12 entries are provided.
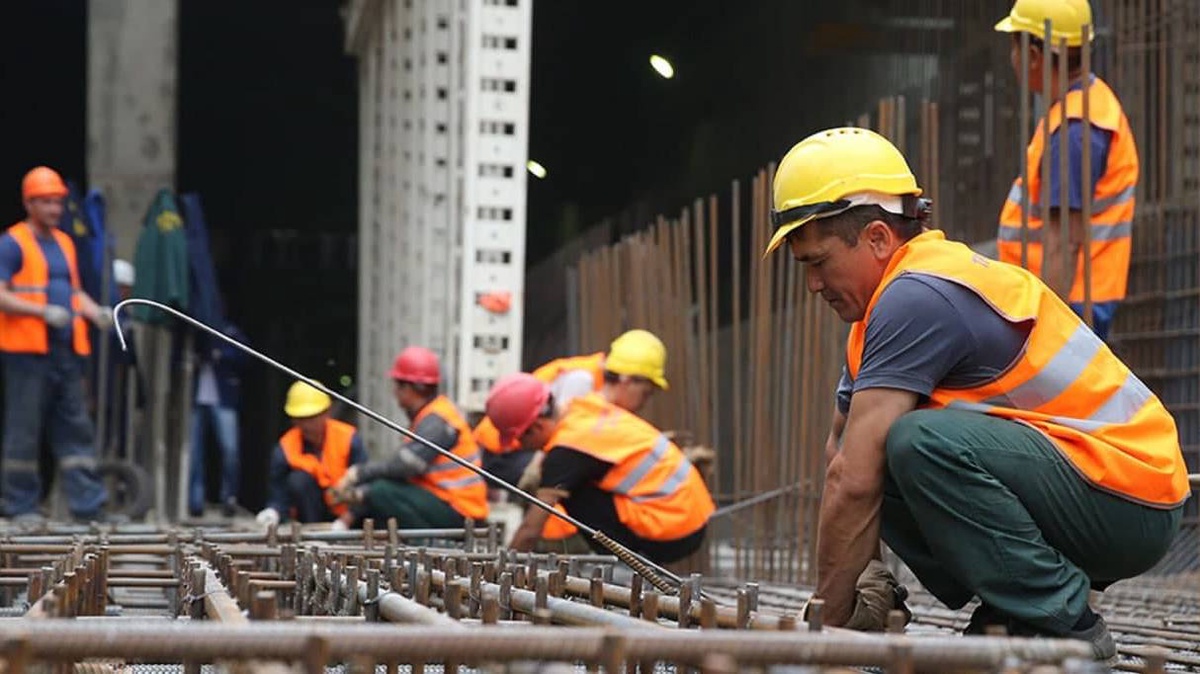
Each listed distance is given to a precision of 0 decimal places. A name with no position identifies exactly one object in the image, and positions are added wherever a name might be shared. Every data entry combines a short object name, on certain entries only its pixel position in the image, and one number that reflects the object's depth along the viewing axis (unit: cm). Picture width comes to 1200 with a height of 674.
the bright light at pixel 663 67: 1864
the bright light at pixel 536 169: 2040
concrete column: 1714
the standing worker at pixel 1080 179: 664
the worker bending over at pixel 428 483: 994
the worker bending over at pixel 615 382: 962
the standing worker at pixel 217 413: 1434
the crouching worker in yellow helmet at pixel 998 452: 399
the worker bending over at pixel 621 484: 813
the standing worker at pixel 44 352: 1130
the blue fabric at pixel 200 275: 1341
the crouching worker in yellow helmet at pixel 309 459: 1141
